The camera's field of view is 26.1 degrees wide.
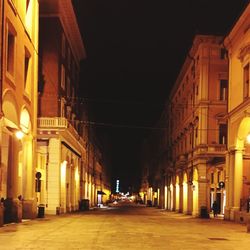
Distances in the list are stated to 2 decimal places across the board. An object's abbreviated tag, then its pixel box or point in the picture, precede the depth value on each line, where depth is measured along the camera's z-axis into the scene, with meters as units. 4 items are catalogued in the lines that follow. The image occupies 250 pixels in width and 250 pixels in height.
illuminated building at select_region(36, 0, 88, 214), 39.44
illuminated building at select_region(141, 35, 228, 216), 44.66
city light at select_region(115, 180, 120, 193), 181.00
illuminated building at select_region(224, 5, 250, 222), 32.50
